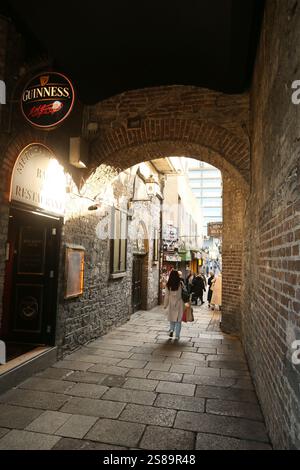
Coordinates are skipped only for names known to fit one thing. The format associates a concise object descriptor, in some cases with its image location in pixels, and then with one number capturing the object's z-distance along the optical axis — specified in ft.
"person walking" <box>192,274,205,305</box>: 44.06
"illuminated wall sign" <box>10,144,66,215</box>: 14.16
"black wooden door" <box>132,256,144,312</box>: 35.52
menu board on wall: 18.02
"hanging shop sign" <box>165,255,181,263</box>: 47.27
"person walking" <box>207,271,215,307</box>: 45.85
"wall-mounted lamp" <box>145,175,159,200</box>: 31.09
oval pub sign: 13.85
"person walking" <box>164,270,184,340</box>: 22.68
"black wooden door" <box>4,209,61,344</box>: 17.34
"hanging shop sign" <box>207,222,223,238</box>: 45.81
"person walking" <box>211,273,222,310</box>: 38.19
